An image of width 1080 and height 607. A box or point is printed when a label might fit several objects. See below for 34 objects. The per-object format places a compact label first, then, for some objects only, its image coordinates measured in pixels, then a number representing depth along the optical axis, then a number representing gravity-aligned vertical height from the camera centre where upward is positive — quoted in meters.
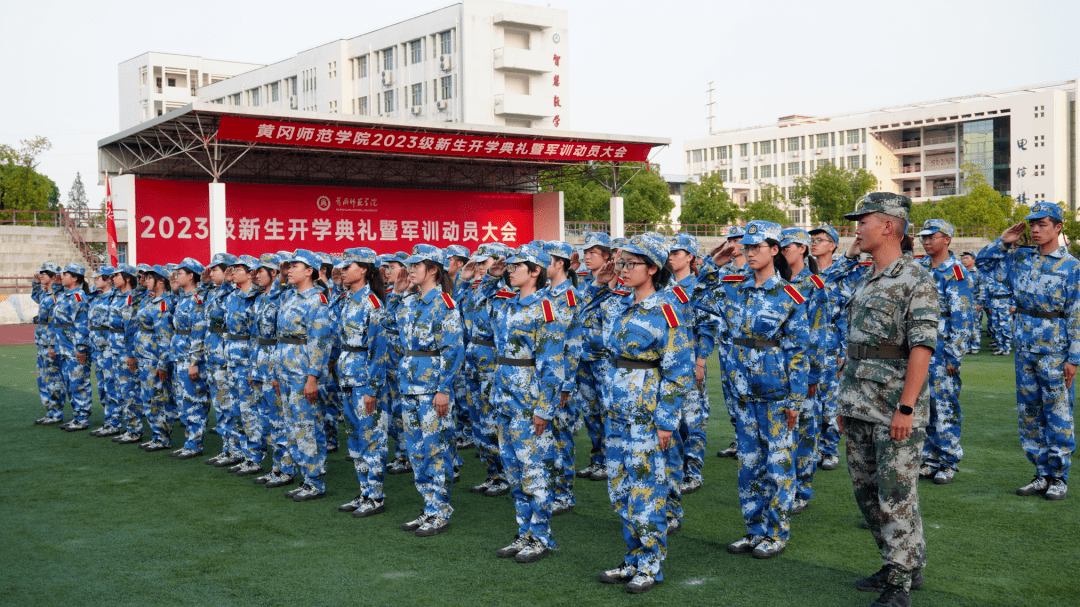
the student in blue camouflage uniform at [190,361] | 7.59 -0.80
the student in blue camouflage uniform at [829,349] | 6.39 -0.69
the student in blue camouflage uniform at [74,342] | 9.43 -0.76
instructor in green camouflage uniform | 3.66 -0.55
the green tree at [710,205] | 43.41 +3.06
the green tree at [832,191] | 45.16 +3.81
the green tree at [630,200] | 37.97 +3.01
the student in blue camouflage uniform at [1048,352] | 5.54 -0.61
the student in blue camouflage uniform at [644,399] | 4.04 -0.63
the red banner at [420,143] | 18.78 +3.13
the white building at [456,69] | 43.75 +10.84
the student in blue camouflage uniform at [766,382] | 4.47 -0.63
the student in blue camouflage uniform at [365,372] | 5.48 -0.66
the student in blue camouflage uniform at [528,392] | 4.56 -0.67
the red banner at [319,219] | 21.75 +1.44
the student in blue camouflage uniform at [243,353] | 6.92 -0.67
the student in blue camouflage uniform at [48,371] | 9.68 -1.10
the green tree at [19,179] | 35.62 +4.05
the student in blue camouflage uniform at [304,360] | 5.91 -0.62
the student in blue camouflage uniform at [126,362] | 8.59 -0.88
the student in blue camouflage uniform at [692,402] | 5.97 -0.97
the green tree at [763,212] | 43.58 +2.67
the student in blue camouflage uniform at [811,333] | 5.11 -0.44
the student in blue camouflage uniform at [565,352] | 4.71 -0.49
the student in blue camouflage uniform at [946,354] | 6.09 -0.68
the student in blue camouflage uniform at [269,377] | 6.40 -0.80
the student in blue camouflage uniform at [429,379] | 5.05 -0.65
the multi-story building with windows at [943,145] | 62.19 +9.17
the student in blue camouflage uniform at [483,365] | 6.21 -0.73
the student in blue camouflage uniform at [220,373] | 7.28 -0.86
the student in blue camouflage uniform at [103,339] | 8.88 -0.68
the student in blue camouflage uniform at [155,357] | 8.08 -0.80
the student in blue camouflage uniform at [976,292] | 10.48 -0.44
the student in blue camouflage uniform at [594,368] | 4.82 -0.71
